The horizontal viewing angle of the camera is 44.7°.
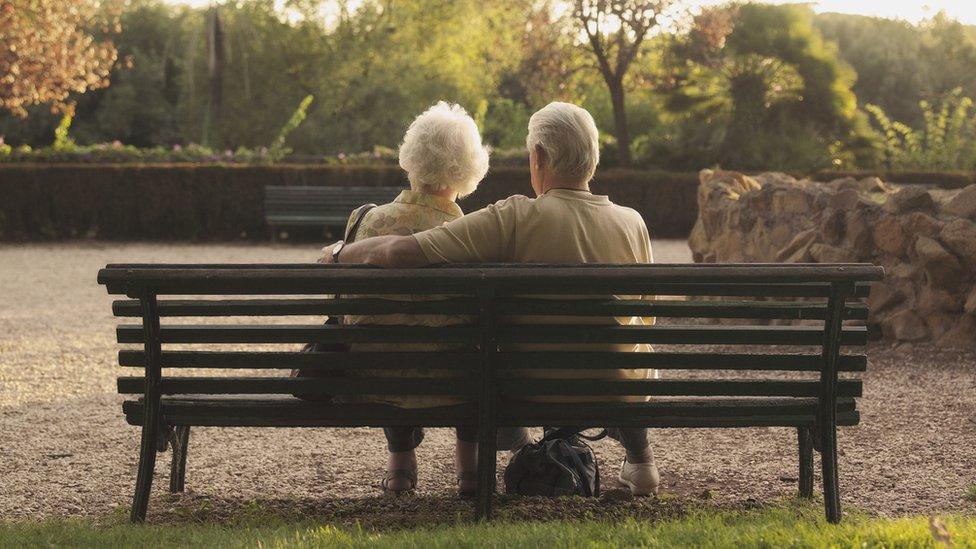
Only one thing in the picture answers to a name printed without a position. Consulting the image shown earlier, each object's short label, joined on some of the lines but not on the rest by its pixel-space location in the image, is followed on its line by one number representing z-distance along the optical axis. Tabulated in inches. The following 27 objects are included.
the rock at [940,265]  283.3
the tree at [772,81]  890.7
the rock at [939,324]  289.9
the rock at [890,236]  295.0
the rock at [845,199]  307.6
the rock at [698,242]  385.7
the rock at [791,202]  329.4
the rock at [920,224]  288.5
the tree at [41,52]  626.8
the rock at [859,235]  301.7
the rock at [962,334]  287.6
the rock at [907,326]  292.4
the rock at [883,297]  298.2
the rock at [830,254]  303.1
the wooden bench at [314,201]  690.2
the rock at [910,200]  294.4
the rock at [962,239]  280.8
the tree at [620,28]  866.8
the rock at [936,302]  288.0
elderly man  137.9
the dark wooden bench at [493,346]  132.6
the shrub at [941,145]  823.7
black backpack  154.4
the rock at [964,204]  288.2
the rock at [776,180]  347.1
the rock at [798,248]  315.6
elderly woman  149.9
